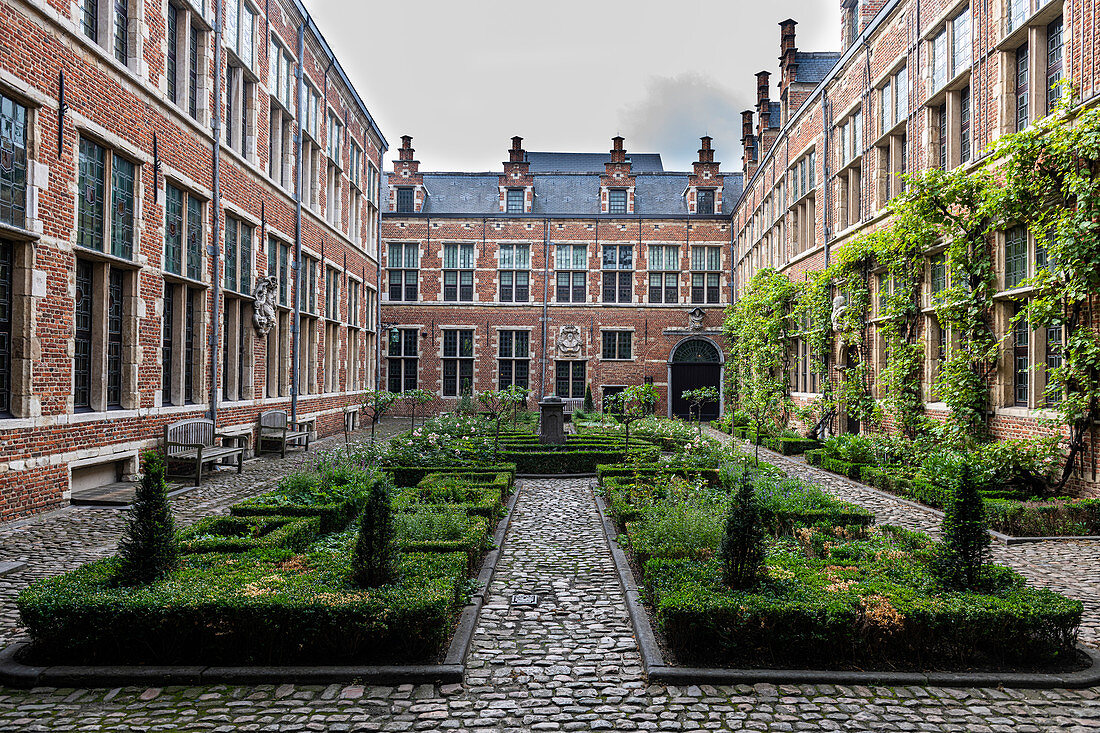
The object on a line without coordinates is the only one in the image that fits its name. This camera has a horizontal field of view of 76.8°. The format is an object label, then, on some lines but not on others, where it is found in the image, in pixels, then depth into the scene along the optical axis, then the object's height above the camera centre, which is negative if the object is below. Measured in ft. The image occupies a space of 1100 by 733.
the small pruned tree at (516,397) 68.64 -3.04
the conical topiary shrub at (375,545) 15.67 -4.04
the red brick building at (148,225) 26.94 +7.62
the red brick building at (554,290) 95.35 +11.12
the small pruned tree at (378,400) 69.31 -3.18
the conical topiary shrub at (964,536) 15.61 -3.75
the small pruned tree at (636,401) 61.20 -3.16
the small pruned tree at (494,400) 74.84 -3.49
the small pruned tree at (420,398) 86.86 -3.66
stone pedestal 49.39 -3.69
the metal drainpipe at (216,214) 41.98 +9.52
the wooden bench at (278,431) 49.06 -4.51
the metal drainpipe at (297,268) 55.88 +8.23
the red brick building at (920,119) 31.96 +15.39
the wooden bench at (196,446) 35.96 -4.21
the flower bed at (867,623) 14.17 -5.17
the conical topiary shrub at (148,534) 15.42 -3.75
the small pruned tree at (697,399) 82.65 -3.83
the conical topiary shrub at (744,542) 15.76 -3.93
